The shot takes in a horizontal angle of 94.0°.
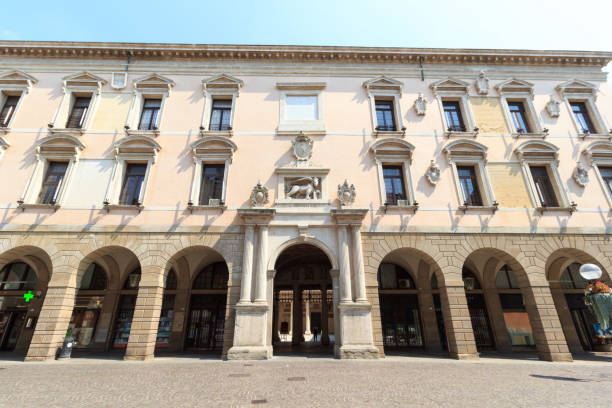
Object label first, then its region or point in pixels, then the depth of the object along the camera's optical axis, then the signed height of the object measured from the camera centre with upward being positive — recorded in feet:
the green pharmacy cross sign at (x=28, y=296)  46.40 +4.94
